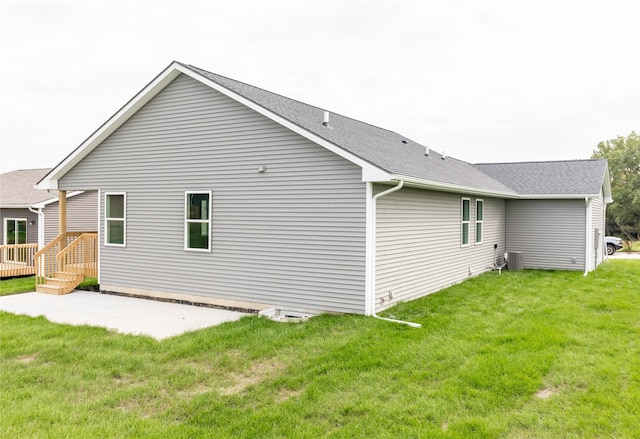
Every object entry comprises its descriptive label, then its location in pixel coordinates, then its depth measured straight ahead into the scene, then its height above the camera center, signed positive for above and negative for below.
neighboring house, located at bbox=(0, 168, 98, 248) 16.95 -0.05
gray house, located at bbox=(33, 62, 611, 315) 7.82 +0.27
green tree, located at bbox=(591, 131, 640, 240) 32.88 +2.76
